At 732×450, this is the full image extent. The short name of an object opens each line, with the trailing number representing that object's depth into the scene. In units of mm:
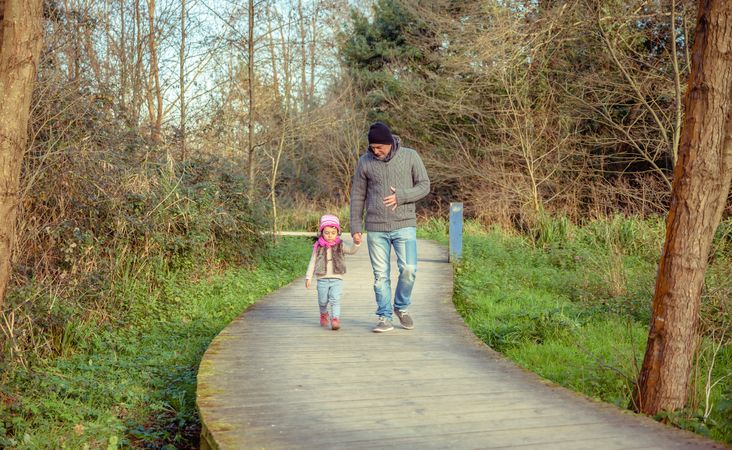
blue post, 12766
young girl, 6676
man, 6409
